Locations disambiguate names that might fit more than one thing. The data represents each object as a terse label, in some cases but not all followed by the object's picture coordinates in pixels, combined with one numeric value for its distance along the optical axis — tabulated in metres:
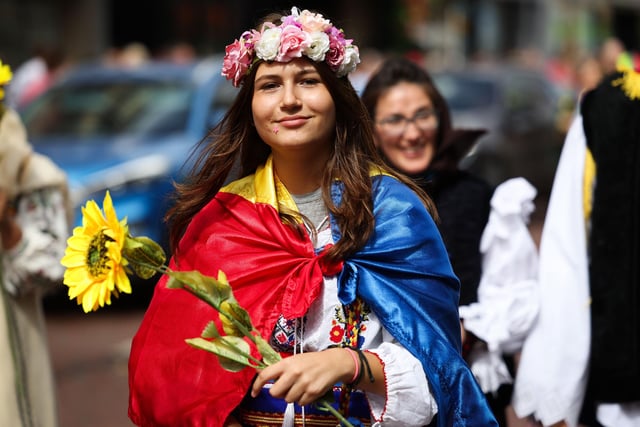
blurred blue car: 16.31
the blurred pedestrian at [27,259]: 7.47
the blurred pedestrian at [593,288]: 7.09
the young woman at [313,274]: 5.14
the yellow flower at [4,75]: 7.33
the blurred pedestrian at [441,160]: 7.37
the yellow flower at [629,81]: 7.36
